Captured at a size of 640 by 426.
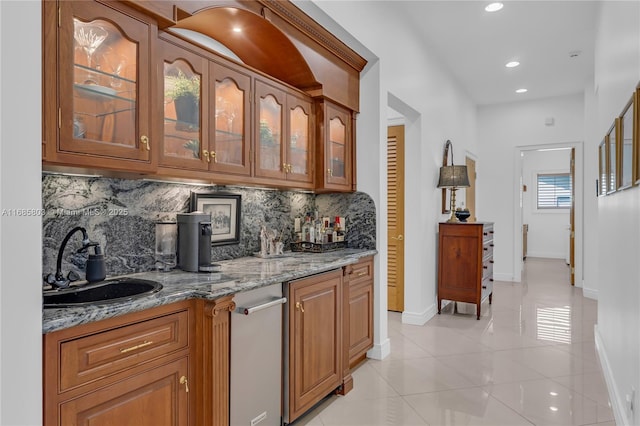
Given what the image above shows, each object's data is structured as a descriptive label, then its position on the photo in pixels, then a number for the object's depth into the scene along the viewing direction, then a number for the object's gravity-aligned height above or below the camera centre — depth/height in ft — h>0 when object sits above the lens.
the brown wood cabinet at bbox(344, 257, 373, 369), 9.46 -2.50
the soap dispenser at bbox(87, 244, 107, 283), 5.82 -0.81
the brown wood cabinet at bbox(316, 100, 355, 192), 10.18 +1.71
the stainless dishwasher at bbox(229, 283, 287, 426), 6.10 -2.39
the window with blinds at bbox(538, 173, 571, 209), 32.71 +1.79
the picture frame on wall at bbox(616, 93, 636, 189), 6.41 +1.21
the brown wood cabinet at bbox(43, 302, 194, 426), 4.12 -1.86
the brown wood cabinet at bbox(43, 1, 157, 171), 4.70 +1.65
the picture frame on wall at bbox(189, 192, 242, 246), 8.08 +0.01
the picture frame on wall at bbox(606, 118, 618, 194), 8.20 +1.20
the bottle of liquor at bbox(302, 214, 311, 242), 10.82 -0.50
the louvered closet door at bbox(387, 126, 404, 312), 15.26 -0.08
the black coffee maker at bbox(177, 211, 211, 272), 7.13 -0.54
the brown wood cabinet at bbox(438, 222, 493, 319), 15.01 -1.95
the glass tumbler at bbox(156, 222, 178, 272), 7.09 -0.61
